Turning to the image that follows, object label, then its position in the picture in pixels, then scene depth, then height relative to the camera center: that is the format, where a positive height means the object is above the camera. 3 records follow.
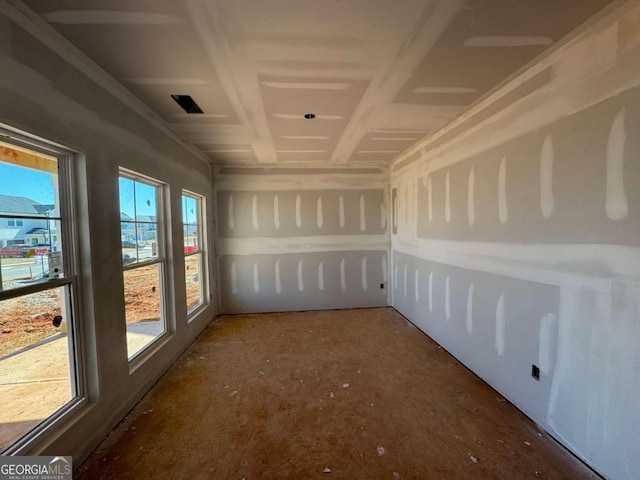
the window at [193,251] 3.80 -0.29
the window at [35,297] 1.48 -0.36
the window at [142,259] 2.47 -0.26
